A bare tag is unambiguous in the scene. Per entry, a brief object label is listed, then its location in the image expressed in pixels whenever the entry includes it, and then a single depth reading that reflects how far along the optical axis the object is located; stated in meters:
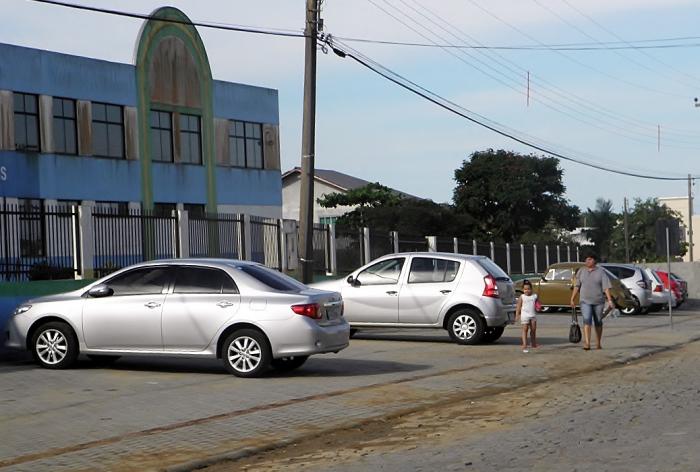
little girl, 19.28
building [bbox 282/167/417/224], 78.00
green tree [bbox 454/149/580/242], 78.06
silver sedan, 14.59
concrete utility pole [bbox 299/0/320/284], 24.03
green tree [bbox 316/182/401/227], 71.56
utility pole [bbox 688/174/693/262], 69.56
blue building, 36.69
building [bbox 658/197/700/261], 126.97
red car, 36.59
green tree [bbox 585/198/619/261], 88.06
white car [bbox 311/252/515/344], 20.30
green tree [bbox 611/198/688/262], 95.38
